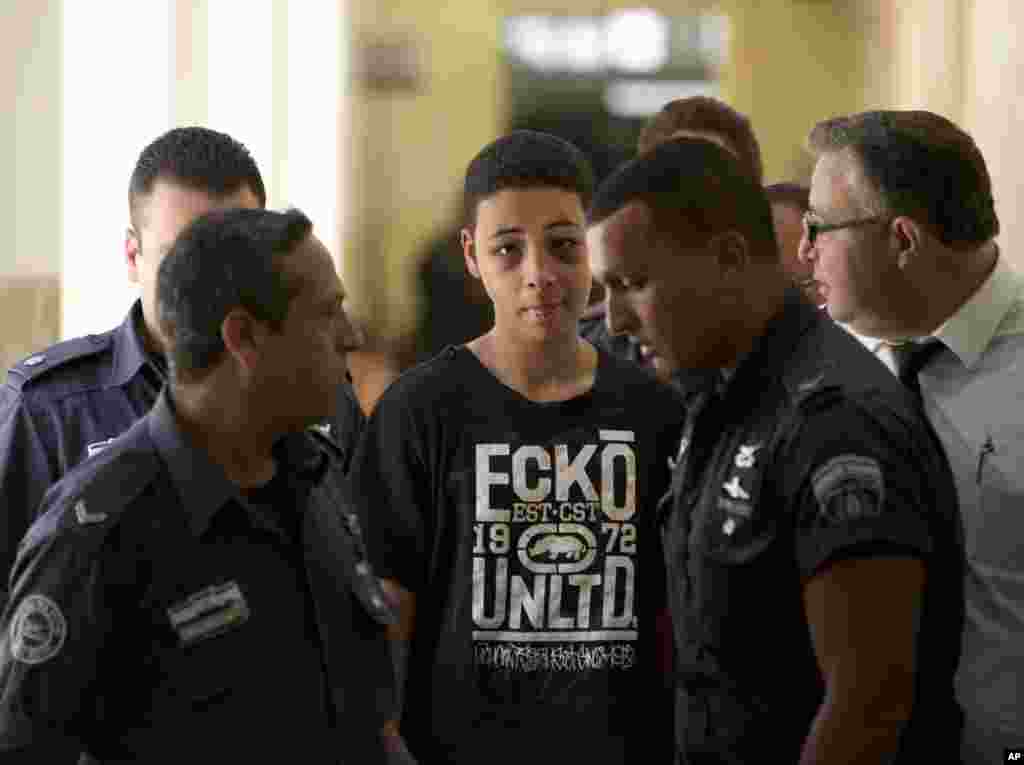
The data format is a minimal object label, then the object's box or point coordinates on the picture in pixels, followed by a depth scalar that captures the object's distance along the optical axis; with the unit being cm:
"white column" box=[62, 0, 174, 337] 888
